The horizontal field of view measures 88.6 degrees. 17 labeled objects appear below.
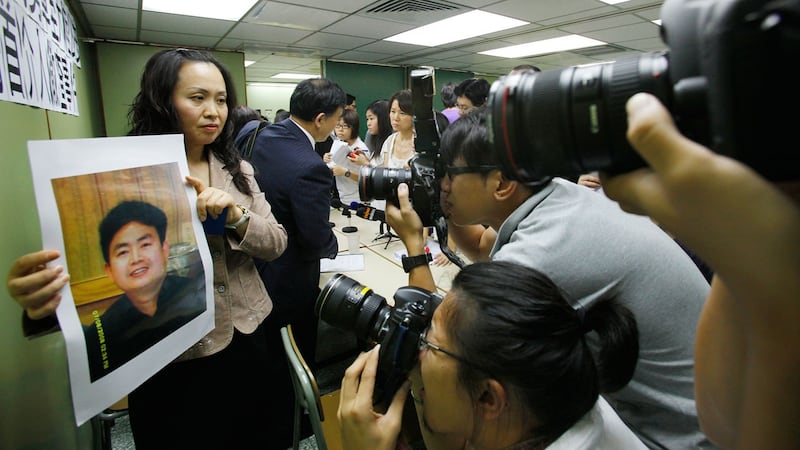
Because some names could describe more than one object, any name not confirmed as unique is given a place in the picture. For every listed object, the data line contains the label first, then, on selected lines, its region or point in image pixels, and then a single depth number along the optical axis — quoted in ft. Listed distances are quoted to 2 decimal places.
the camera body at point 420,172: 3.87
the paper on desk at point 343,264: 6.58
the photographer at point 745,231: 1.01
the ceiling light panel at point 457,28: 13.57
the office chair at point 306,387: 3.17
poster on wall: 2.99
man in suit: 5.09
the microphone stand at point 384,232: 8.01
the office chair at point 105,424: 3.82
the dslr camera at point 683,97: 0.96
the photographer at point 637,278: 2.68
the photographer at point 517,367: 2.10
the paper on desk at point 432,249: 6.79
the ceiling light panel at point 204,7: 11.47
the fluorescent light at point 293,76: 26.50
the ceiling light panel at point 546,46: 17.22
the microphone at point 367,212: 5.05
